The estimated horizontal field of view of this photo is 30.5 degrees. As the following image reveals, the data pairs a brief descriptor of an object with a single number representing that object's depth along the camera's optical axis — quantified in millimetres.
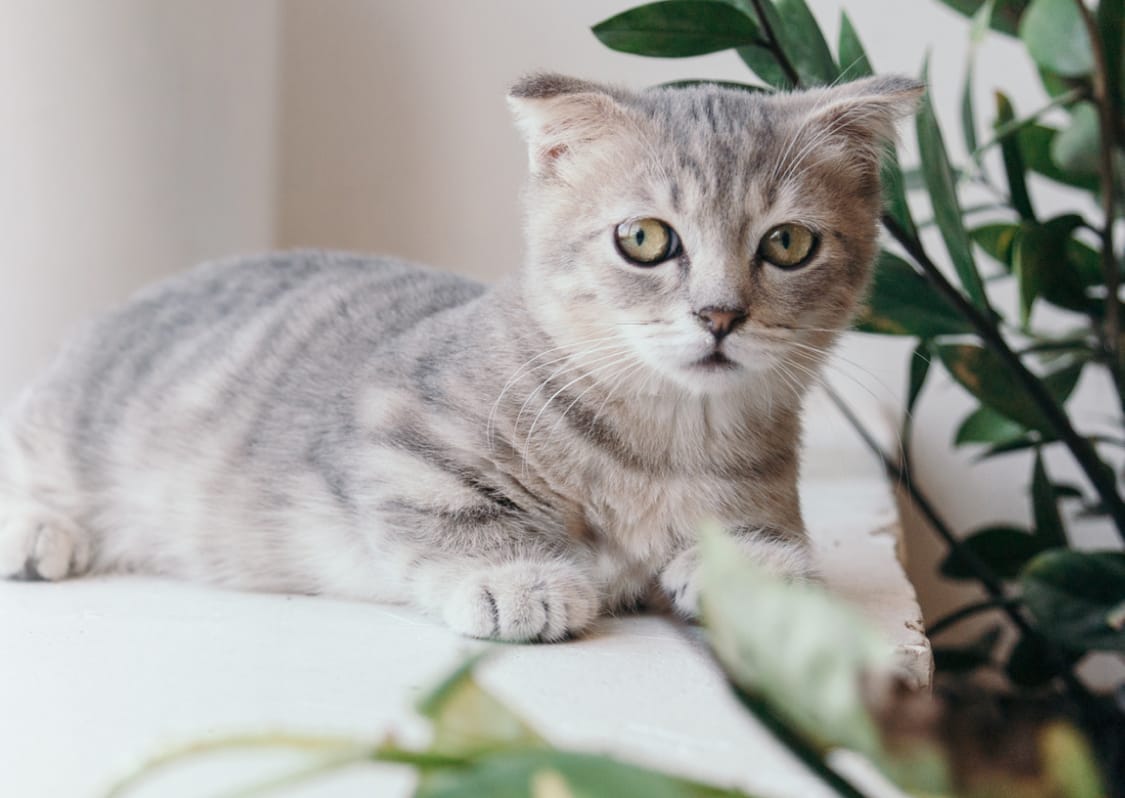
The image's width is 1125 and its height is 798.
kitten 505
